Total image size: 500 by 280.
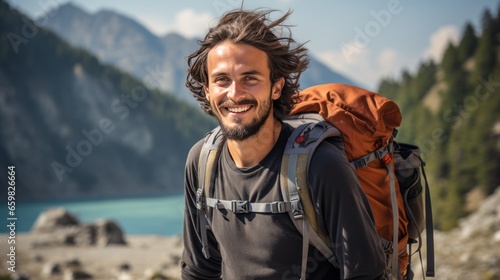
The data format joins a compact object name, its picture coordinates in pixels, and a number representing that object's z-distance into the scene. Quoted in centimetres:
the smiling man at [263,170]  250
